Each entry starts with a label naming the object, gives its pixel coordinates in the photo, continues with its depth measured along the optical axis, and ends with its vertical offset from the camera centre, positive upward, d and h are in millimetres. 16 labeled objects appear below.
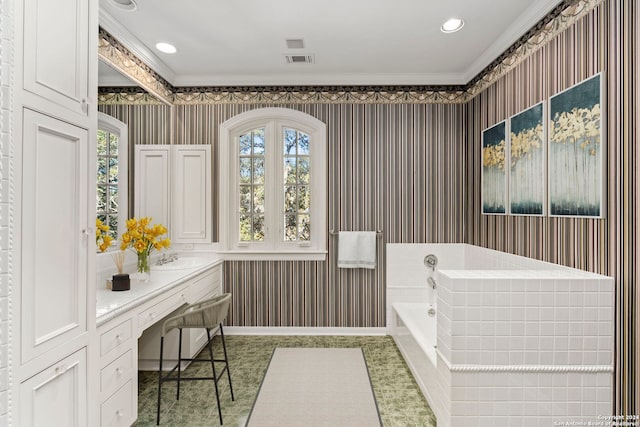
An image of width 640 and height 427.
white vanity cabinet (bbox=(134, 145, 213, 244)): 3658 +215
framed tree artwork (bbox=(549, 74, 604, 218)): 1935 +372
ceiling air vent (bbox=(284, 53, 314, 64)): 3219 +1409
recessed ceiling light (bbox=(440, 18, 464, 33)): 2652 +1420
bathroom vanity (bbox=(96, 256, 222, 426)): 1803 -631
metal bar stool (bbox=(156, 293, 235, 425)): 2193 -632
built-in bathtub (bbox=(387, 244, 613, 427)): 1857 -680
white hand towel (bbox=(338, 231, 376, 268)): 3695 -338
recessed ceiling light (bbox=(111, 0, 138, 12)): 2395 +1407
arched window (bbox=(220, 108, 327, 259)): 3781 +307
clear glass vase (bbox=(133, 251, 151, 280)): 2654 -378
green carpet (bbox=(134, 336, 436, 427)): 2281 -1259
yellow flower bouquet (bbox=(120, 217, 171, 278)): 2578 -172
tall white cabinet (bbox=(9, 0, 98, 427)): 1205 +7
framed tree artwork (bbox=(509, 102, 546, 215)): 2426 +382
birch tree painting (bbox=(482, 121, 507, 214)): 2941 +389
